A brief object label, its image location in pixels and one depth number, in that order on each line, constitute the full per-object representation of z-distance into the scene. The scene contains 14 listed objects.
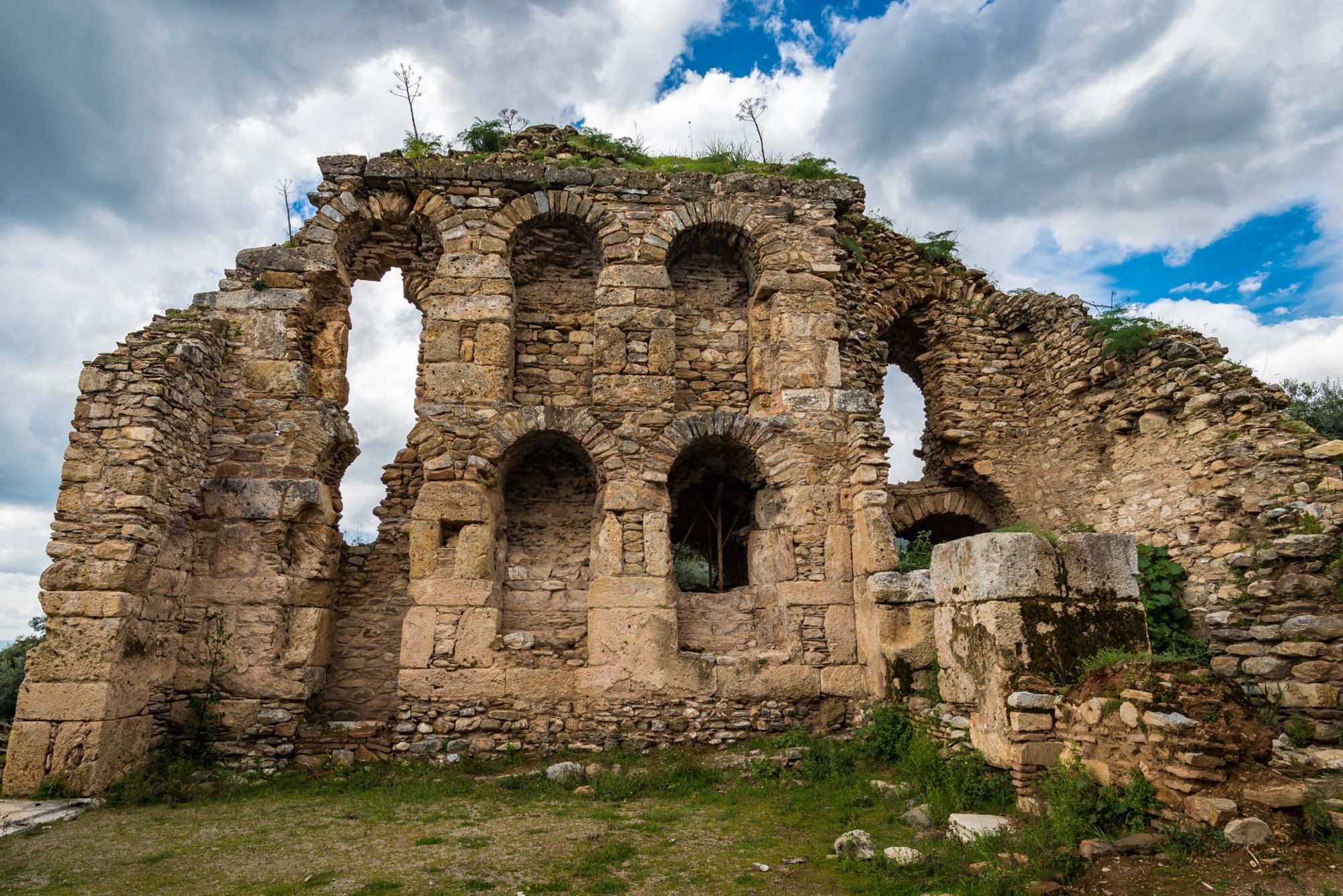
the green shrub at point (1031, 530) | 6.09
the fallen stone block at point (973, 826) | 4.94
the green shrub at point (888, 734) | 7.54
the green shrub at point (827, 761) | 7.34
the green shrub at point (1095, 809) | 4.57
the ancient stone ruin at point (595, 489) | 7.48
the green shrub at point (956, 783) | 5.72
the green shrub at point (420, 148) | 10.51
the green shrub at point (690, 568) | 19.12
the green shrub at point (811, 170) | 11.06
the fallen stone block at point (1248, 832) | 4.08
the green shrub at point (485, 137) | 10.88
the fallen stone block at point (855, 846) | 5.08
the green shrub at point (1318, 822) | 4.06
